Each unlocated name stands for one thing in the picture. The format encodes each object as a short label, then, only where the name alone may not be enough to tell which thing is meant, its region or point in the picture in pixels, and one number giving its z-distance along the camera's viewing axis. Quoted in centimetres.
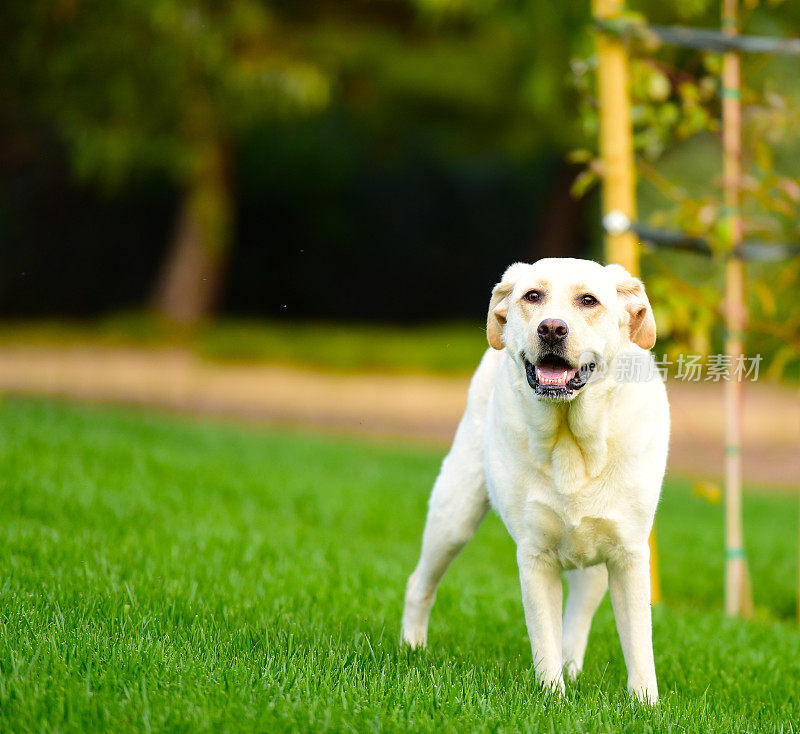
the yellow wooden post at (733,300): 1082
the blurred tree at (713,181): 1095
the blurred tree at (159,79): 2636
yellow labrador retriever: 632
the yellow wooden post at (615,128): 1068
